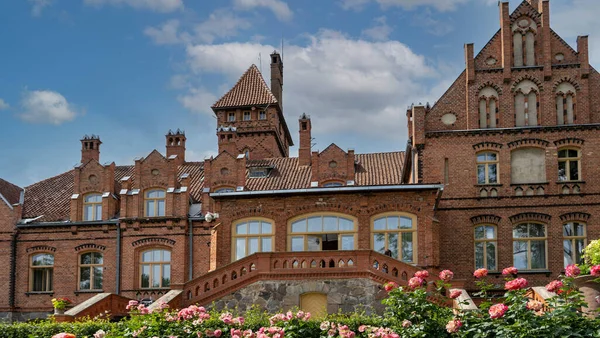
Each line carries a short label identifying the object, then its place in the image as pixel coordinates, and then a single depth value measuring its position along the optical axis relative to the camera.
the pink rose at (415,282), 15.24
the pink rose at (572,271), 14.29
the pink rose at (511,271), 15.06
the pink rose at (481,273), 14.80
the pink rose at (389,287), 15.75
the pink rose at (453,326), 13.73
